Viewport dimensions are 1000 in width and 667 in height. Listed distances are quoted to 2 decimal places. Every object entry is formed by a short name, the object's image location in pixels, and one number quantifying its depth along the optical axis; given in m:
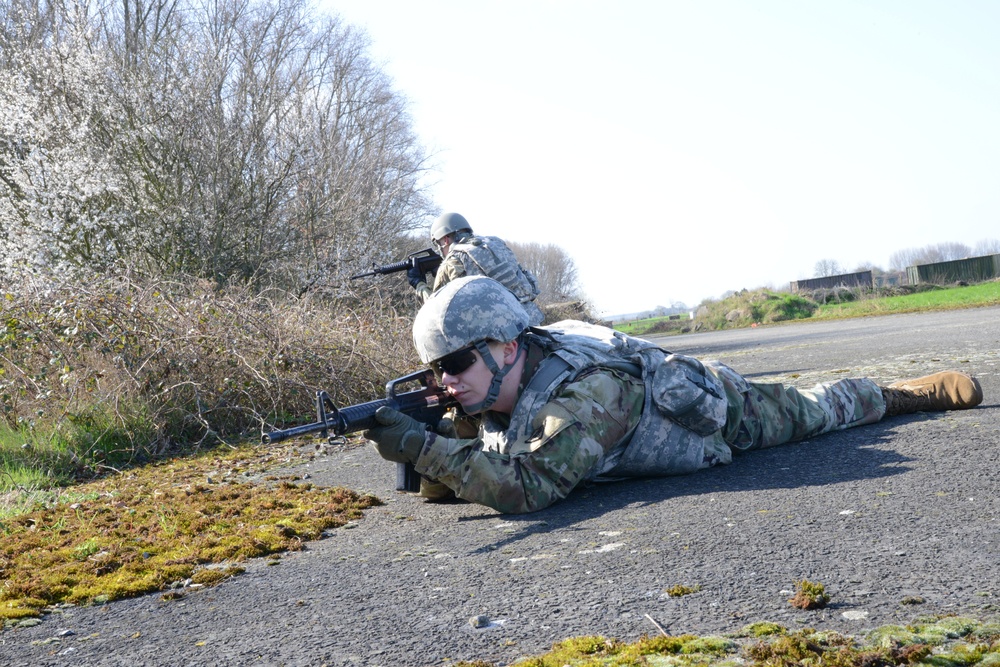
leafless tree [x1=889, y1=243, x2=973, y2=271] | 114.56
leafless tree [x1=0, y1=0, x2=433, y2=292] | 15.09
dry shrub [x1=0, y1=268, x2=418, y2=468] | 7.88
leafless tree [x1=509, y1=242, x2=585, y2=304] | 47.59
